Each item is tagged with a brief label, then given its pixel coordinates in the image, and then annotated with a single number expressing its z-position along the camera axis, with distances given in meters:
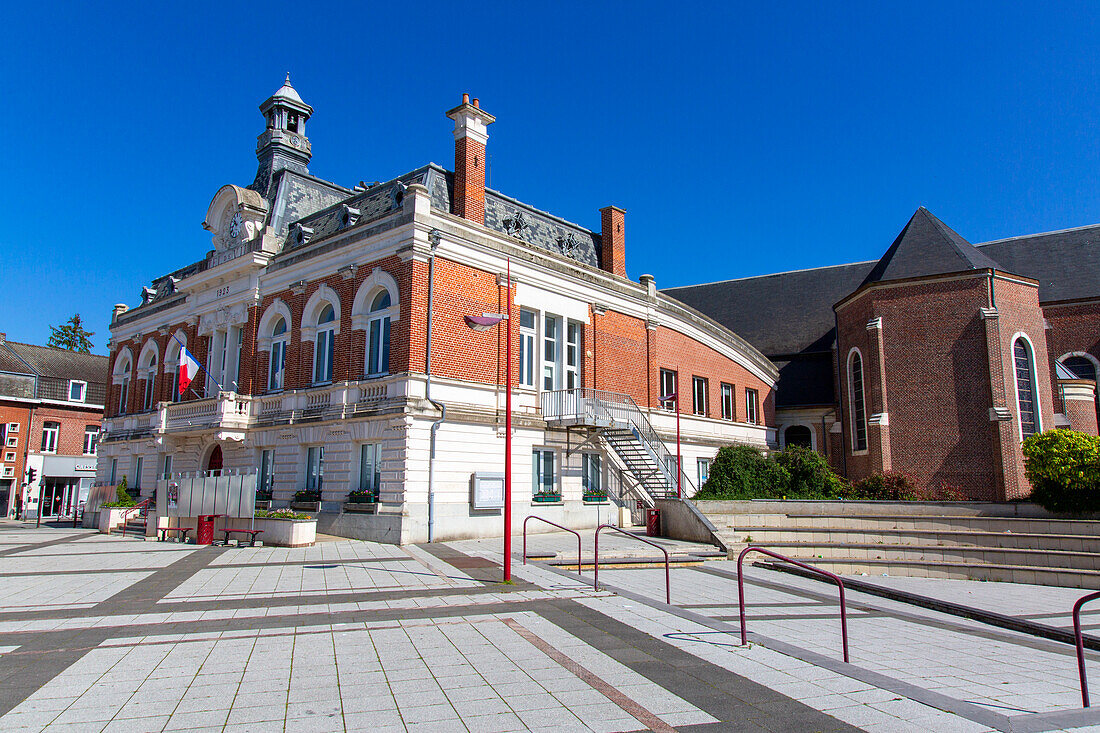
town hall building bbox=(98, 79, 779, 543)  20.08
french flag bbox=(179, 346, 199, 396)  23.98
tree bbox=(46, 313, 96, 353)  63.41
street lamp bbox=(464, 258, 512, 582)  12.50
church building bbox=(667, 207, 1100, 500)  25.62
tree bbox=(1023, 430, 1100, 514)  18.30
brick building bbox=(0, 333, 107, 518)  42.62
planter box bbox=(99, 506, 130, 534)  24.61
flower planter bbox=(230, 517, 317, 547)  17.95
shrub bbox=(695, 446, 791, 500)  22.84
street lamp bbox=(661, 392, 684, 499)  26.09
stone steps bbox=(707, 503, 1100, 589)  16.80
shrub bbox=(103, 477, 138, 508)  25.89
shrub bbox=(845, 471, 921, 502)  23.02
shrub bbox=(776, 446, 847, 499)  24.11
